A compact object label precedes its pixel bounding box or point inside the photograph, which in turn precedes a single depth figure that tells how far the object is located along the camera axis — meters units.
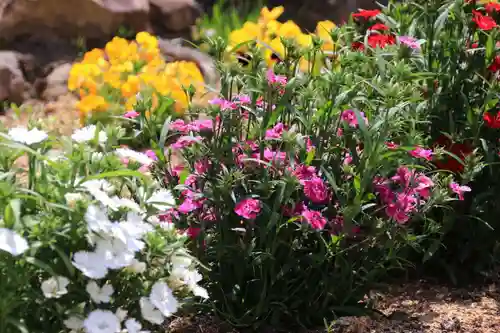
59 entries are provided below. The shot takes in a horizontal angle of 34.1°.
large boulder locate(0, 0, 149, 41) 5.80
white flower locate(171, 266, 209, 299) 2.32
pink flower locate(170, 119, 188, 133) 2.87
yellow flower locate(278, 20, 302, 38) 5.15
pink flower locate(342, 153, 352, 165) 2.89
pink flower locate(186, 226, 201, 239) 2.82
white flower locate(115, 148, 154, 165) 2.40
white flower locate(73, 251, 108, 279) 2.04
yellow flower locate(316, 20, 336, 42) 5.54
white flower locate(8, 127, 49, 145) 2.17
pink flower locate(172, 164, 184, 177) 2.99
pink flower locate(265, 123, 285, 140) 2.78
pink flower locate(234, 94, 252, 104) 2.85
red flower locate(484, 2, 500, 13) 3.43
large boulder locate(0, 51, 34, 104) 5.45
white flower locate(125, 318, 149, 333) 2.19
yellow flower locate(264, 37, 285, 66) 4.84
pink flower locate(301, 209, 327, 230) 2.69
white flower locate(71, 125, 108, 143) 2.39
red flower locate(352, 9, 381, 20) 3.78
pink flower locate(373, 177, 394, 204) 2.81
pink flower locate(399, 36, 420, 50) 3.06
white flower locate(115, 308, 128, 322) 2.19
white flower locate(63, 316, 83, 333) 2.10
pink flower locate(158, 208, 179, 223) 2.83
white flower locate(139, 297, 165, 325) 2.22
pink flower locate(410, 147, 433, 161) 2.84
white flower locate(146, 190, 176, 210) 2.33
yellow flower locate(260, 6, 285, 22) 5.53
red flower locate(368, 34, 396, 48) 3.62
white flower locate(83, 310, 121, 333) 2.08
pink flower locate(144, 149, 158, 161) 2.93
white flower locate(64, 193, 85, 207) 2.11
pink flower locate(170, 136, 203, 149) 2.77
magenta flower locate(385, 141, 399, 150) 2.82
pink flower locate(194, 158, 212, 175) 2.79
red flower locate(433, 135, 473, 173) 3.36
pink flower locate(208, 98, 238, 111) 2.74
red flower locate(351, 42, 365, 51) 3.72
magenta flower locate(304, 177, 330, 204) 2.71
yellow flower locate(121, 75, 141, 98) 4.80
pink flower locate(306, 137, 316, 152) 2.85
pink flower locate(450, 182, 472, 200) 2.99
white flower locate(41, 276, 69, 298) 2.05
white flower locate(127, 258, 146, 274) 2.21
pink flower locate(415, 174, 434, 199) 2.88
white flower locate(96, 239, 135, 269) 2.09
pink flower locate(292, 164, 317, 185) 2.73
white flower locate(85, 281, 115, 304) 2.12
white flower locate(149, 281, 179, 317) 2.22
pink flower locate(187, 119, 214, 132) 2.78
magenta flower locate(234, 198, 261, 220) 2.64
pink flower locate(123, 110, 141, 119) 3.00
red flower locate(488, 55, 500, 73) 3.36
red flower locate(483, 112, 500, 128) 3.26
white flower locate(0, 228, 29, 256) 1.95
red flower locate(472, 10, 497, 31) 3.24
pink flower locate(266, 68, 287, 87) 2.76
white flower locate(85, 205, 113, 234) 2.07
